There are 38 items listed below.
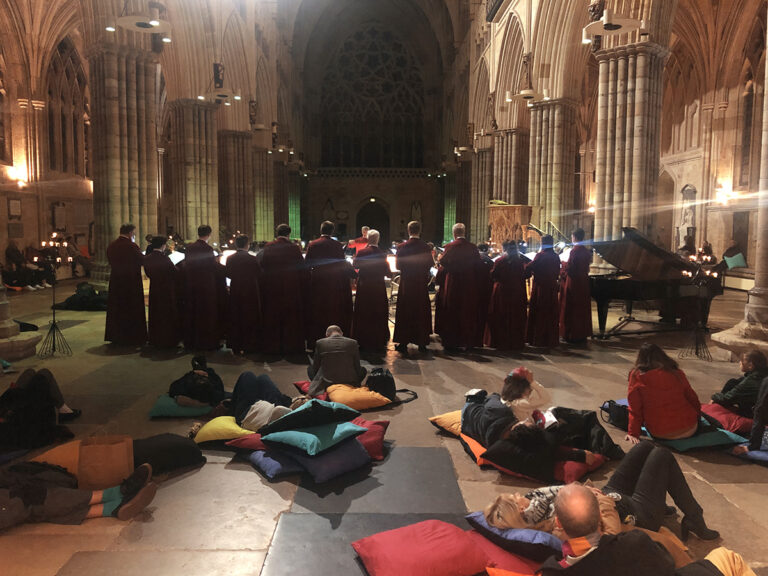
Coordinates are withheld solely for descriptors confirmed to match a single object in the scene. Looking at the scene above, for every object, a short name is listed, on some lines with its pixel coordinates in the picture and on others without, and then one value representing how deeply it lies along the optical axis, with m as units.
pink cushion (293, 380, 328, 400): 6.47
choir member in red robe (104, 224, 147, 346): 8.73
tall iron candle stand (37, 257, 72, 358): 8.09
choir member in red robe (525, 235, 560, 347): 8.97
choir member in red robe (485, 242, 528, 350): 8.81
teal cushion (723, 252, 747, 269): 19.11
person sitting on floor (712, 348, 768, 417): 5.17
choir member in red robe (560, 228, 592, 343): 9.34
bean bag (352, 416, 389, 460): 4.75
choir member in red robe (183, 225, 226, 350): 8.53
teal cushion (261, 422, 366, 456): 4.43
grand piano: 9.39
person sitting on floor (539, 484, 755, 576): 2.65
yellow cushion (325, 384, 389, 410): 5.78
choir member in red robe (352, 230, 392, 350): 8.55
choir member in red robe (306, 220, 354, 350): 8.42
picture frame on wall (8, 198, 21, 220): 20.17
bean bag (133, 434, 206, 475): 4.36
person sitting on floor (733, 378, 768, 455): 4.59
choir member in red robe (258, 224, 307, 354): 8.34
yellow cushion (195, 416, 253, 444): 4.98
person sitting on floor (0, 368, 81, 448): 4.78
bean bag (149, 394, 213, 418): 5.62
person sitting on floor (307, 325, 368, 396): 6.07
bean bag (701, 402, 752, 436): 5.15
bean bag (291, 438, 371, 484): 4.31
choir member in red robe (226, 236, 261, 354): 8.44
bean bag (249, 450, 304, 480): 4.39
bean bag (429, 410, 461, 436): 5.22
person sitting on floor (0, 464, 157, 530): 3.64
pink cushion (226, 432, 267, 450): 4.76
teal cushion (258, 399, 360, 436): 4.60
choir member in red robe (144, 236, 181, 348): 8.62
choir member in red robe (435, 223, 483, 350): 8.71
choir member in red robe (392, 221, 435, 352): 8.65
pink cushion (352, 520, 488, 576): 3.11
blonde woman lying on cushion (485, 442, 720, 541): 3.40
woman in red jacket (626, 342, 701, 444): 4.70
